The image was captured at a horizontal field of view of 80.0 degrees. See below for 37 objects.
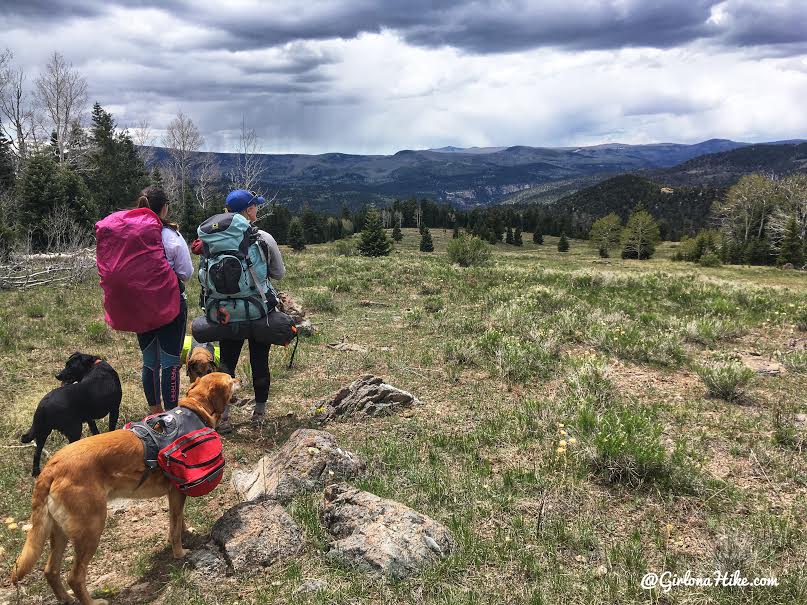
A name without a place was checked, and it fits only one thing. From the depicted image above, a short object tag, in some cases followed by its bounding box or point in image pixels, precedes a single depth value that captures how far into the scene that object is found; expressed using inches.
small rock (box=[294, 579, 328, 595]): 119.3
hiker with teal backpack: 196.1
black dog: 193.3
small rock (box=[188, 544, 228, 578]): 130.9
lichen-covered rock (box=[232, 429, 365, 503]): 165.9
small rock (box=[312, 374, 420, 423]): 241.1
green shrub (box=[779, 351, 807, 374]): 295.0
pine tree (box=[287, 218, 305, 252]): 1939.7
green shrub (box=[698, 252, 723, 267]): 1984.5
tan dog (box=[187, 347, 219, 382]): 220.8
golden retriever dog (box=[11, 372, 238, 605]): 116.2
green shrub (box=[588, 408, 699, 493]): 163.7
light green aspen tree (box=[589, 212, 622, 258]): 3417.8
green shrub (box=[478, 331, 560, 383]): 286.8
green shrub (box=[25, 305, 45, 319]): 460.4
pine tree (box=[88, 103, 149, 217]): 1800.0
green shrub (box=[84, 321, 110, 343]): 382.6
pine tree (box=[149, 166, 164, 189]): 2159.2
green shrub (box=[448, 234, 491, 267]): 1075.3
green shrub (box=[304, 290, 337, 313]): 518.9
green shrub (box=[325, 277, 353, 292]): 632.4
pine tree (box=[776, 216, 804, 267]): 2117.4
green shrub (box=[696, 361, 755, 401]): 248.1
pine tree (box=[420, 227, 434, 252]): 2883.9
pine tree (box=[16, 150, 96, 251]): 956.0
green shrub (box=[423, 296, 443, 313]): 509.0
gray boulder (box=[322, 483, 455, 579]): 124.7
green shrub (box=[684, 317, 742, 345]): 361.7
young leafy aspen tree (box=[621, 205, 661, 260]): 2950.3
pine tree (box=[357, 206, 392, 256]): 1801.2
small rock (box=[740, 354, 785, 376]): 293.6
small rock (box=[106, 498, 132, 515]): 170.4
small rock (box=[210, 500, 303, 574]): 132.4
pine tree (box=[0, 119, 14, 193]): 1497.3
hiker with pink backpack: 178.5
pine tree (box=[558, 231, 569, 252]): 3309.5
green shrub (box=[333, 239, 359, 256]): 1656.5
